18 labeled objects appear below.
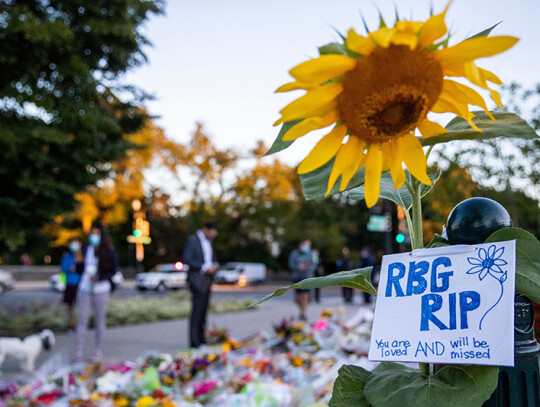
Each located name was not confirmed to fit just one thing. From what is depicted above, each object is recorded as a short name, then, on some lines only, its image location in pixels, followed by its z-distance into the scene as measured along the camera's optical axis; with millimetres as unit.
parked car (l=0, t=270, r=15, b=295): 24294
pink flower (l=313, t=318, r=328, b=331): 6257
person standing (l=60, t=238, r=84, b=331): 9062
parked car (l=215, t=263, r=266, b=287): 32000
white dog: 5522
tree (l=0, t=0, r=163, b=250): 7586
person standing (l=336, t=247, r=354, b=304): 18700
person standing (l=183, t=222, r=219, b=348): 6691
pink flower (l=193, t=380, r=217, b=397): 3328
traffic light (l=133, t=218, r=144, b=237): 20456
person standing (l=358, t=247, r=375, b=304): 15054
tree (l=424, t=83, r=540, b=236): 9086
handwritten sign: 871
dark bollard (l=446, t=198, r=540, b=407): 1035
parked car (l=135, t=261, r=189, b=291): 26778
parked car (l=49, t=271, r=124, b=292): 24938
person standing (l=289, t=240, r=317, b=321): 11156
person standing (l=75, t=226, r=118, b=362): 6098
